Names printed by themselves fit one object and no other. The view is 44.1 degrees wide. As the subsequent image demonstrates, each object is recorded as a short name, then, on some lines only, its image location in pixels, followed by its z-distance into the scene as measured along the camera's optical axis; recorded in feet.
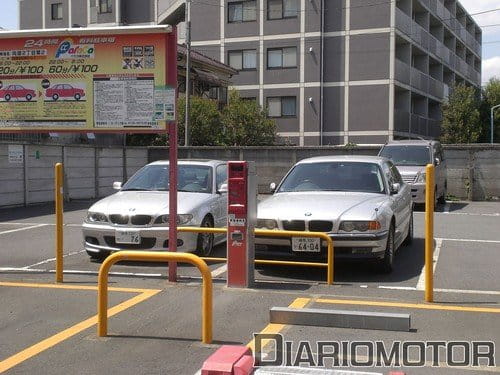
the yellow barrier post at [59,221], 24.26
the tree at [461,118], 136.46
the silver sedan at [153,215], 28.04
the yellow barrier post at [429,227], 20.24
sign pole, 23.53
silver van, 56.34
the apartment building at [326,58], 119.75
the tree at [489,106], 161.31
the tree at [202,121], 105.91
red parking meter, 22.76
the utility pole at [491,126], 151.89
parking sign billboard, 23.50
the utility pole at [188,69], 83.51
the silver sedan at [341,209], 24.85
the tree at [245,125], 112.16
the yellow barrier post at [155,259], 16.84
